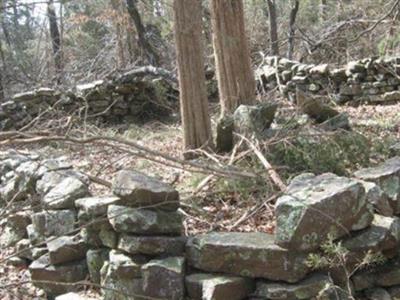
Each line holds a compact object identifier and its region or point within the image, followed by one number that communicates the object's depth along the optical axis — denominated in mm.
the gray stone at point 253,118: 5777
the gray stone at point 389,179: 4031
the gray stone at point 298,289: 3461
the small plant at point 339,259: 3340
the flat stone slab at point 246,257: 3502
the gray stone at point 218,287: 3539
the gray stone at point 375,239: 3552
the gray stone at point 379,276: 3617
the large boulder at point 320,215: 3477
